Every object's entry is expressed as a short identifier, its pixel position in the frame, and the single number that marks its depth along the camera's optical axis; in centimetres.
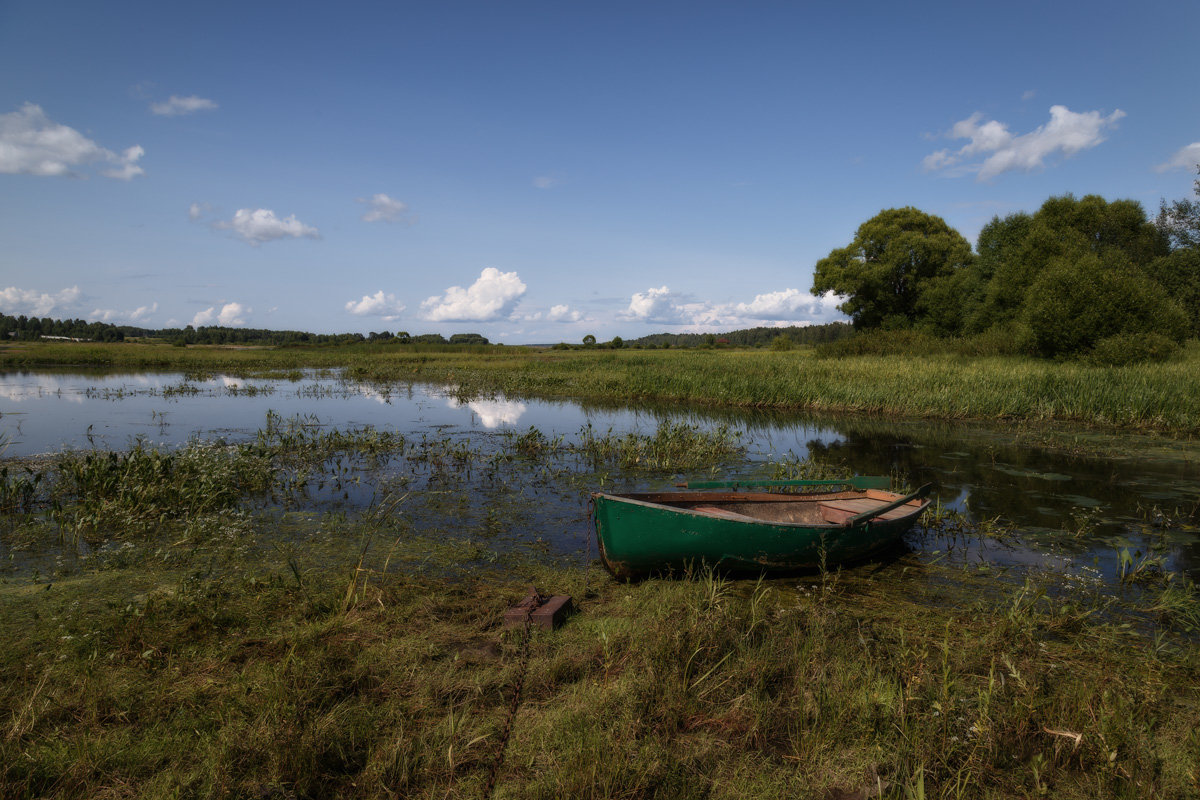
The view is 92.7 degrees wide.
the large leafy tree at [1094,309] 2273
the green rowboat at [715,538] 540
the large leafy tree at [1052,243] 2997
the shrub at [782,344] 5678
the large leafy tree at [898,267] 4172
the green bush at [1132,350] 2072
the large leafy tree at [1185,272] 3228
